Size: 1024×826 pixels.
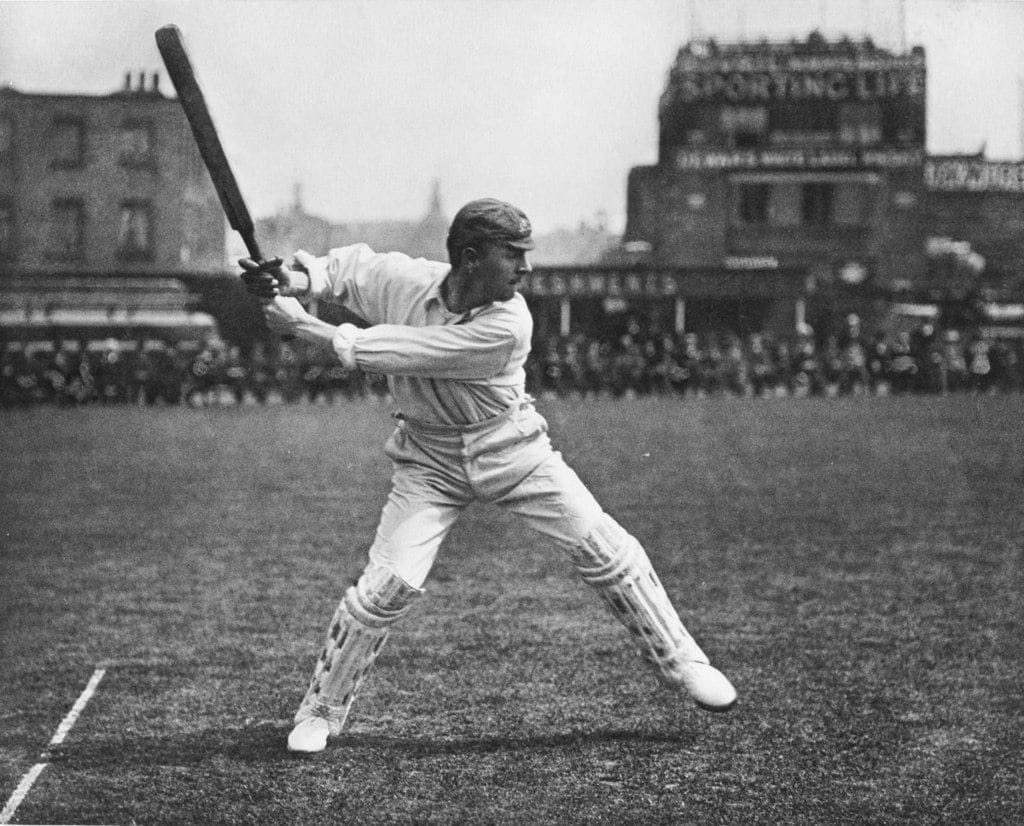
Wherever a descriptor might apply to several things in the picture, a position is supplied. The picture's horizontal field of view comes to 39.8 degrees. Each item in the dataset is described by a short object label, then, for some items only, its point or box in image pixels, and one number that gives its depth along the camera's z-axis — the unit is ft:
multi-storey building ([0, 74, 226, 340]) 75.05
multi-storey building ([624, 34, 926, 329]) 137.18
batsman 15.03
